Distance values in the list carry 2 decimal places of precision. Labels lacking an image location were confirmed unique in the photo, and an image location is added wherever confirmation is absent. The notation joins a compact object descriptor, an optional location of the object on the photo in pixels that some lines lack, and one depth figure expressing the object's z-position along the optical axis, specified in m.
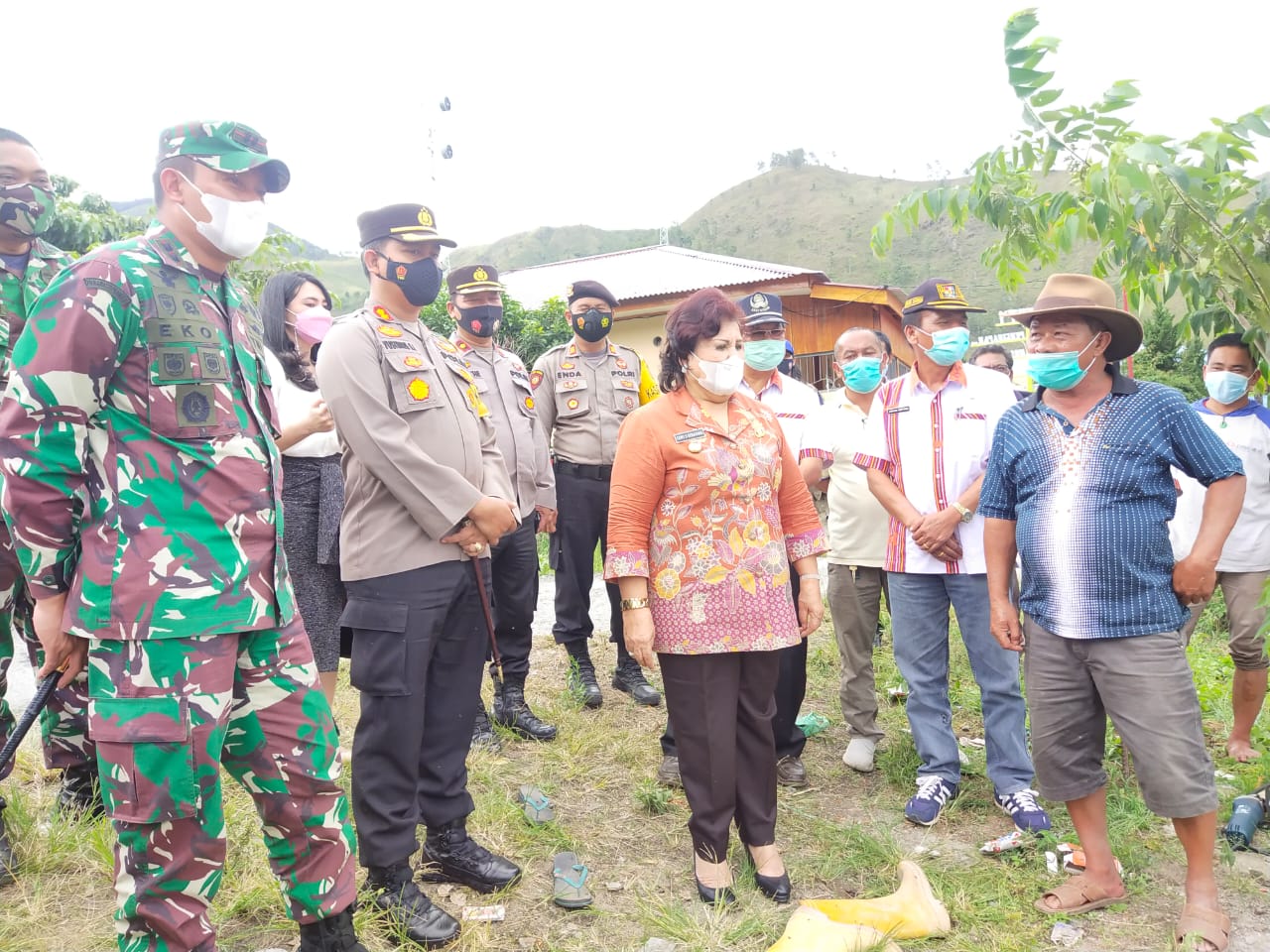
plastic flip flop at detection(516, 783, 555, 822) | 3.53
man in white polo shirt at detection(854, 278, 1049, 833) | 3.61
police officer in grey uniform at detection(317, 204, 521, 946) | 2.70
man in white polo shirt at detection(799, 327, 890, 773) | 4.21
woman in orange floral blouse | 2.98
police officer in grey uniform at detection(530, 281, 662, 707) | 5.02
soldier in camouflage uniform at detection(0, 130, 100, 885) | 2.95
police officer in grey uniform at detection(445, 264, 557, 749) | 4.45
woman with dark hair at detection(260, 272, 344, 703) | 3.62
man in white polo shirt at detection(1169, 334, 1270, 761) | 4.04
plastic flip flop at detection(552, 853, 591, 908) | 2.97
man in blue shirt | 2.74
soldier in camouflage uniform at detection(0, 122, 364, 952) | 2.01
